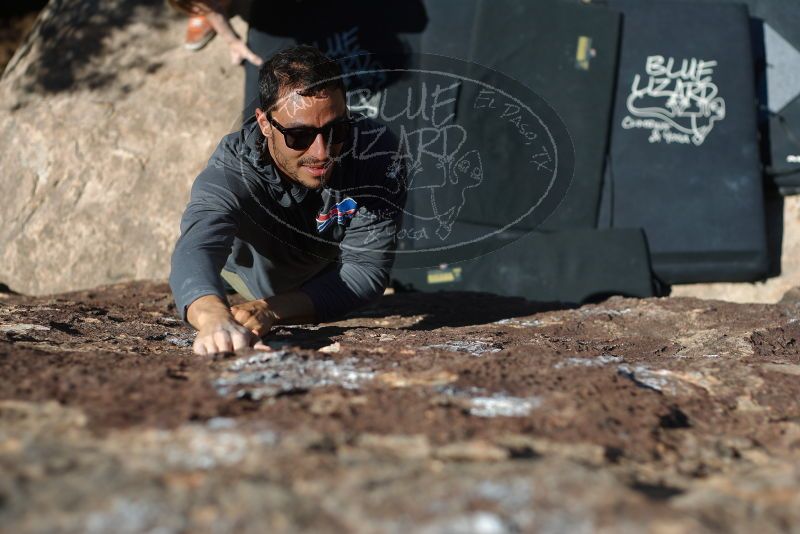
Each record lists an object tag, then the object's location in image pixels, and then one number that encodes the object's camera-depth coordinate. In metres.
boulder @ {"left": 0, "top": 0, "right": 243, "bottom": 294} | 5.06
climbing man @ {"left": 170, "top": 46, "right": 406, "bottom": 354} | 2.53
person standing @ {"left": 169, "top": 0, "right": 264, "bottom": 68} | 4.98
